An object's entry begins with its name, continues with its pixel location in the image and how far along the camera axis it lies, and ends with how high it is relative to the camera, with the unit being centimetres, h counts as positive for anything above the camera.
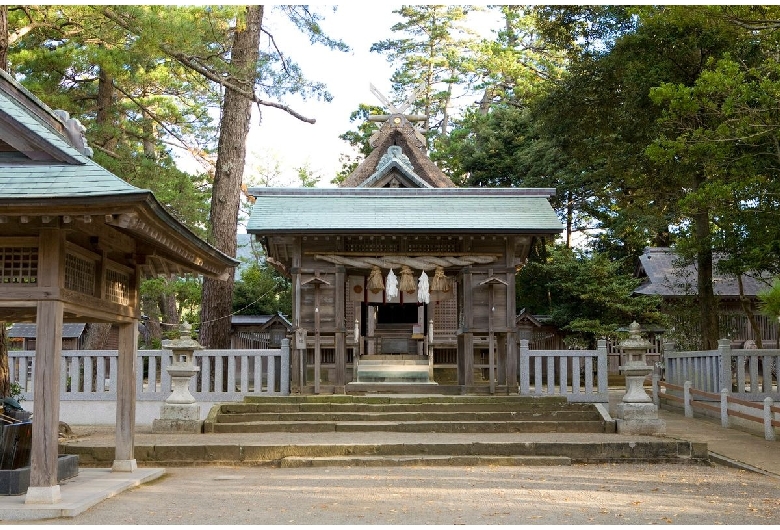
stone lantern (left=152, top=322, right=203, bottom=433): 1345 -110
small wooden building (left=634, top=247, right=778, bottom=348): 2770 +148
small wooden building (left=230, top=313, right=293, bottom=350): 2783 +8
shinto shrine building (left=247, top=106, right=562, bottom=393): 1633 +175
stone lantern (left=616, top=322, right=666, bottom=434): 1314 -118
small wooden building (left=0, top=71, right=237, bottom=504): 757 +108
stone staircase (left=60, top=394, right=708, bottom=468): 1141 -164
